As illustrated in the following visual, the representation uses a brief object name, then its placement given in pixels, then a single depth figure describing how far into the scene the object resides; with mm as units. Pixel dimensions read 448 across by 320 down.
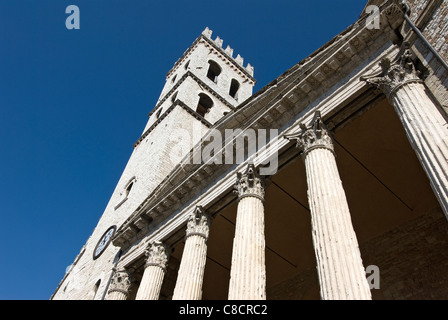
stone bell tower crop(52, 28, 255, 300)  17375
